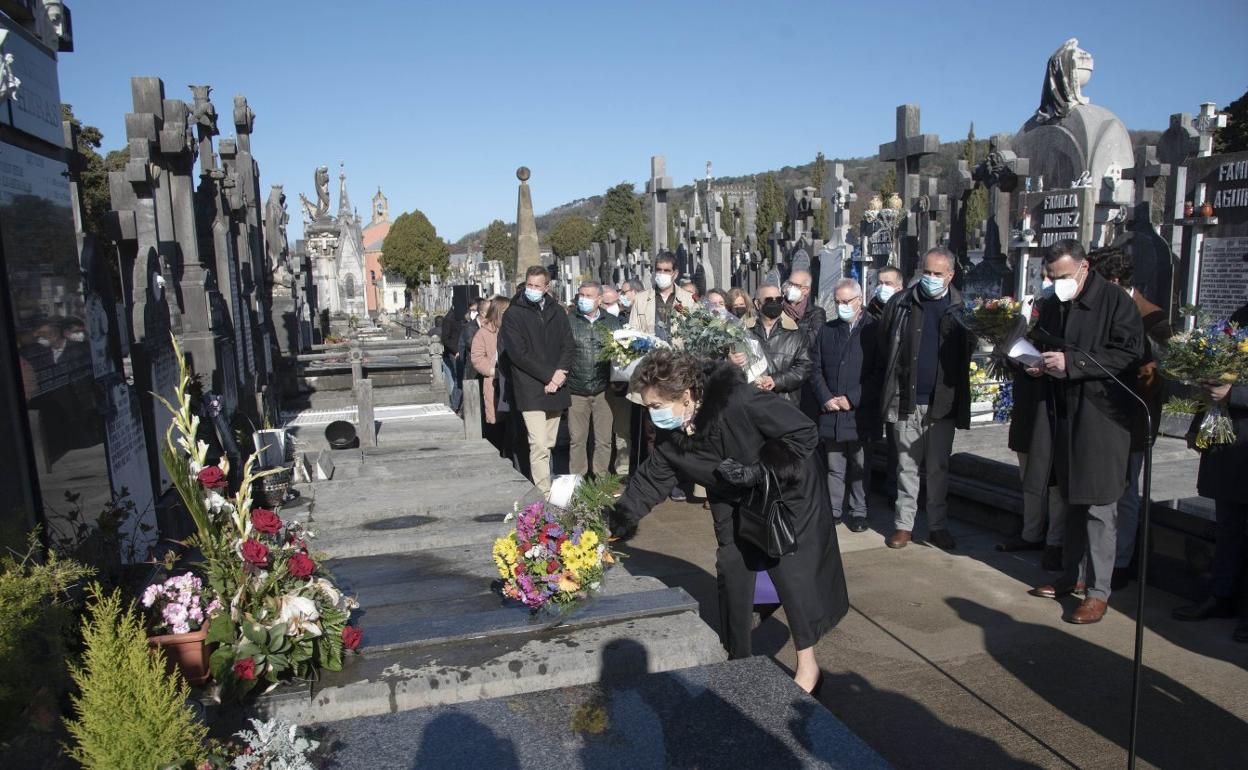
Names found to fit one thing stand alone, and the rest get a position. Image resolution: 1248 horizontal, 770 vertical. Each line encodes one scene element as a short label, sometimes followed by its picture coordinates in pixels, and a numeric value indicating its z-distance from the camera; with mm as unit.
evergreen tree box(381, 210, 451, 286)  72938
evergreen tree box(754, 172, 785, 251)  61562
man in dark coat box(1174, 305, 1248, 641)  4895
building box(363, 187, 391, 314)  86412
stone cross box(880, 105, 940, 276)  12509
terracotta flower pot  3486
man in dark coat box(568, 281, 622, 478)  8555
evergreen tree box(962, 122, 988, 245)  47606
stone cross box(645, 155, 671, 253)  18922
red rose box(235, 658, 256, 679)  3400
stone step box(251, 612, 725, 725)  3559
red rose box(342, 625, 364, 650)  3865
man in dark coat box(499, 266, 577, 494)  8234
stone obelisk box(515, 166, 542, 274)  14719
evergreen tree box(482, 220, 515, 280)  99000
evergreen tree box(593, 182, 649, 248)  87062
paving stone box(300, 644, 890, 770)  3090
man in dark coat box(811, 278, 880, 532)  7309
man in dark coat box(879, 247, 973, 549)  6793
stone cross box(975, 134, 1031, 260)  14961
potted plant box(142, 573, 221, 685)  3500
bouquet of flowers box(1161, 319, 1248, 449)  4719
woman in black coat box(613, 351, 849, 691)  4030
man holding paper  5219
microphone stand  3072
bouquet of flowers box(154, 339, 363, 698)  3551
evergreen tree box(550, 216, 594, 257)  95188
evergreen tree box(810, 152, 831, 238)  26450
